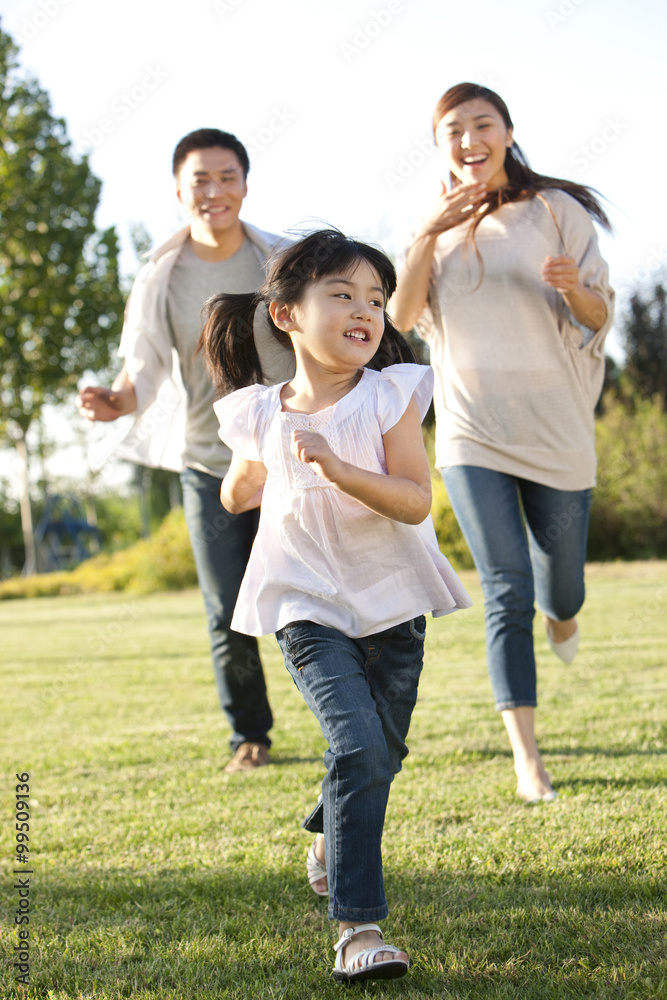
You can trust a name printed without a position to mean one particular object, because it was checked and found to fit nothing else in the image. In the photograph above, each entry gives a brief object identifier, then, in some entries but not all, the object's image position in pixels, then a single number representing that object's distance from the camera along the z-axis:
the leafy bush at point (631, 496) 17.84
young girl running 2.12
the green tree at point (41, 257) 20.09
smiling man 3.96
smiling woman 3.47
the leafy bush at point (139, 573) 19.92
